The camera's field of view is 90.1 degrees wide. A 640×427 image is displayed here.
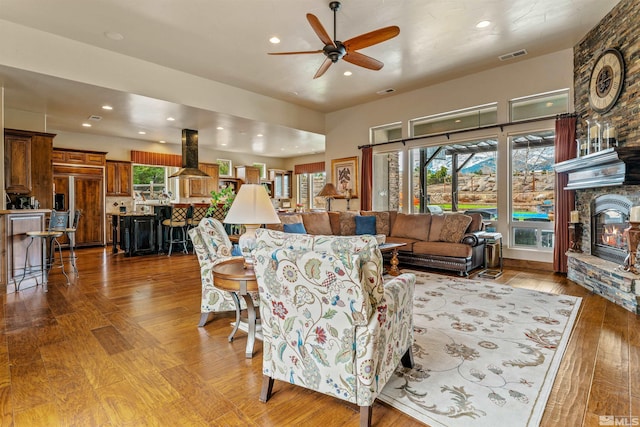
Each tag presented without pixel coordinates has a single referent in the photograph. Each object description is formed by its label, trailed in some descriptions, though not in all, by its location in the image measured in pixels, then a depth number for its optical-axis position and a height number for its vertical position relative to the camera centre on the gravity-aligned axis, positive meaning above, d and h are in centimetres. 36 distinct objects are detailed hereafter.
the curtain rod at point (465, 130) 489 +152
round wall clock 382 +166
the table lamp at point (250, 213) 242 +0
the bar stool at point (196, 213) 707 +0
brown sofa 490 -34
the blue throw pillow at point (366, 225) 614 -24
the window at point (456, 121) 578 +179
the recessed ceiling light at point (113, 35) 411 +233
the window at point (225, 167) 1093 +159
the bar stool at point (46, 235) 412 -27
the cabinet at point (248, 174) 1103 +139
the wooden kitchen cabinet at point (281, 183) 1238 +120
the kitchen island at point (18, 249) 399 -46
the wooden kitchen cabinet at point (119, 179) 841 +94
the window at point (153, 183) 912 +92
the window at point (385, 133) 706 +182
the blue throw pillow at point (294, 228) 547 -26
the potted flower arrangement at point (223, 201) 524 +19
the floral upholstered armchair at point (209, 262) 290 -45
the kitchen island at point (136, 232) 674 -40
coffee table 472 -67
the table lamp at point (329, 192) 738 +48
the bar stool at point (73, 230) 510 -26
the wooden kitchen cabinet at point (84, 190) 748 +57
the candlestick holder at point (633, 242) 333 -32
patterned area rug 168 -102
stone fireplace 332 -9
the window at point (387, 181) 714 +72
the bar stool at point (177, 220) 688 -15
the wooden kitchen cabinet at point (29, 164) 554 +89
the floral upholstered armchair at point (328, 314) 146 -50
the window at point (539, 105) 506 +176
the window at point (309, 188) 1201 +97
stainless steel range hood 707 +141
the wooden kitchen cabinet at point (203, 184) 977 +92
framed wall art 771 +91
